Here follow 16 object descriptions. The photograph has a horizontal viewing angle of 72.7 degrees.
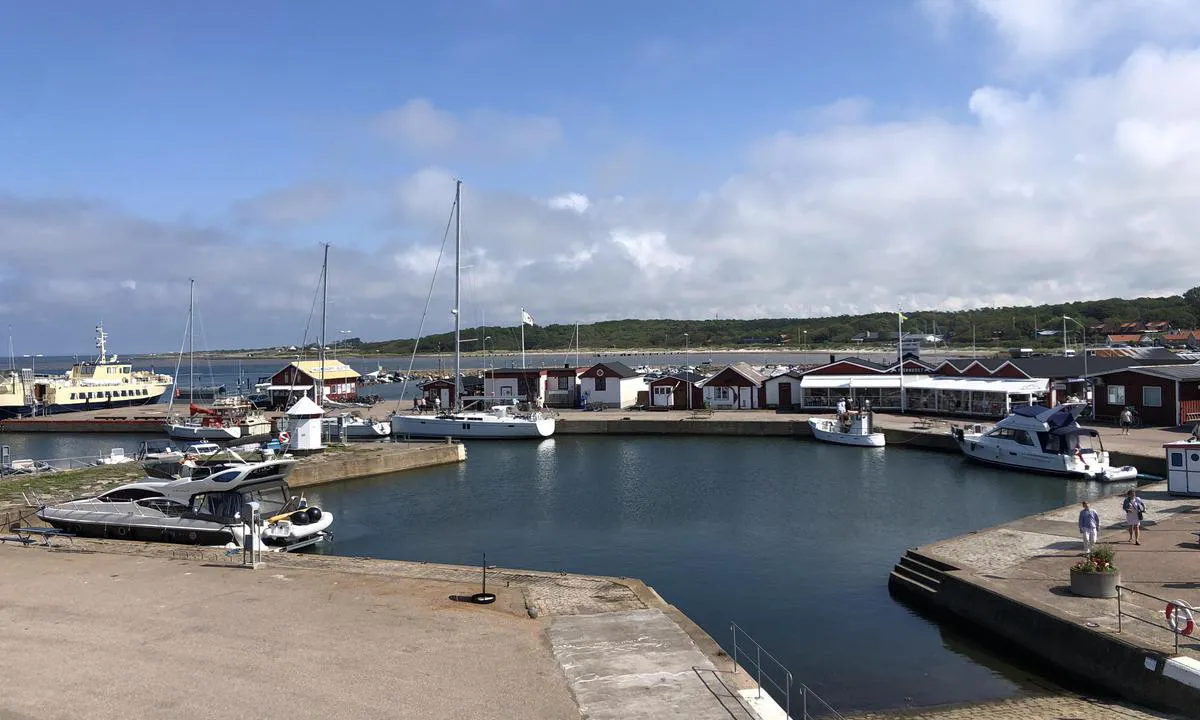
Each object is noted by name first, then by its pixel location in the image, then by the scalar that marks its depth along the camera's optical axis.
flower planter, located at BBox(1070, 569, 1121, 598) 14.45
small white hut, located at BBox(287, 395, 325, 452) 39.12
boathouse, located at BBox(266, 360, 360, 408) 67.44
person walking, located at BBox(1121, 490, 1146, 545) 17.88
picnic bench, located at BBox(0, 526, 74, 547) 20.20
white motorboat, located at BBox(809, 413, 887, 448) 43.41
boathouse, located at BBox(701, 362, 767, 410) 56.66
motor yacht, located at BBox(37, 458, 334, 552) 22.61
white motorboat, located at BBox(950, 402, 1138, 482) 33.22
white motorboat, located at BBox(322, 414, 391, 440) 49.47
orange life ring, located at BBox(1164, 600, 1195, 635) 11.80
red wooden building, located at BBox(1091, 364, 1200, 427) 40.84
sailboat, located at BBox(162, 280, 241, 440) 49.81
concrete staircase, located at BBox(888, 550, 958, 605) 17.55
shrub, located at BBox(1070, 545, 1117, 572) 14.47
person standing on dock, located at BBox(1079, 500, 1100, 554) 17.00
